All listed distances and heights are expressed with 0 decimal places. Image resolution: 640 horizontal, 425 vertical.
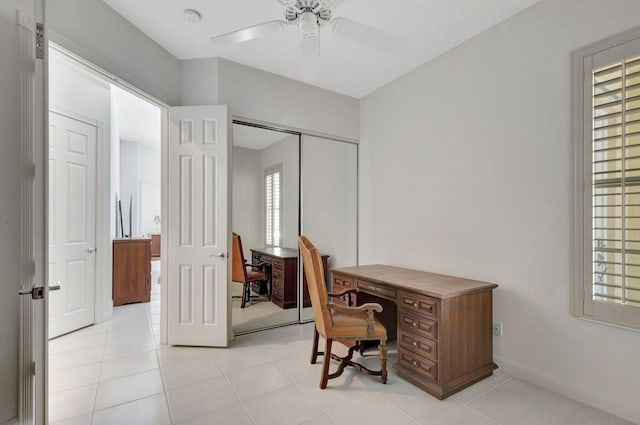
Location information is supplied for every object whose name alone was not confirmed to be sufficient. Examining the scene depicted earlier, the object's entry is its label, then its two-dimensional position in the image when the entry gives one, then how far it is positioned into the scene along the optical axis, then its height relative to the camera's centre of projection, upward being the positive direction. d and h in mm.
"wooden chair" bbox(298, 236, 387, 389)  2314 -899
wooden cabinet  4562 -908
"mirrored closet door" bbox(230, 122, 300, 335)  3484 -178
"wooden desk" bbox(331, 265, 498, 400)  2229 -934
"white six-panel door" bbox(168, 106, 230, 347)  3100 -65
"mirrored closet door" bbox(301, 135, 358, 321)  3977 +161
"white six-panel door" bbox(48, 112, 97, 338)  3350 -138
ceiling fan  1854 +1177
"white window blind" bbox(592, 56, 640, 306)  1886 +185
